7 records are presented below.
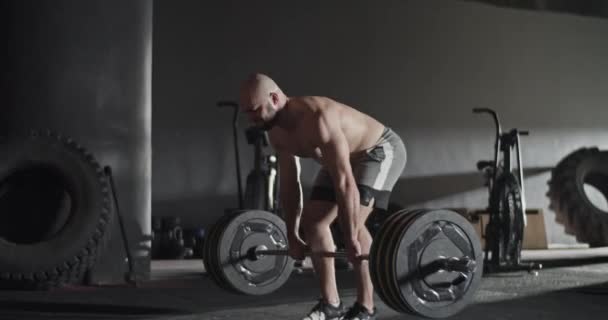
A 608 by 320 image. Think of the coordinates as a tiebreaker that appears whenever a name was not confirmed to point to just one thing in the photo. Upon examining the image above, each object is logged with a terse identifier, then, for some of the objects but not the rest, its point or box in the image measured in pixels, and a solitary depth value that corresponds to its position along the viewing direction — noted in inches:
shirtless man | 102.7
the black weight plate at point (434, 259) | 97.3
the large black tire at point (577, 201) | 256.4
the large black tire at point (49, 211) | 165.8
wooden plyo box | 301.3
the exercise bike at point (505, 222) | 190.9
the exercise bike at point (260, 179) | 202.2
